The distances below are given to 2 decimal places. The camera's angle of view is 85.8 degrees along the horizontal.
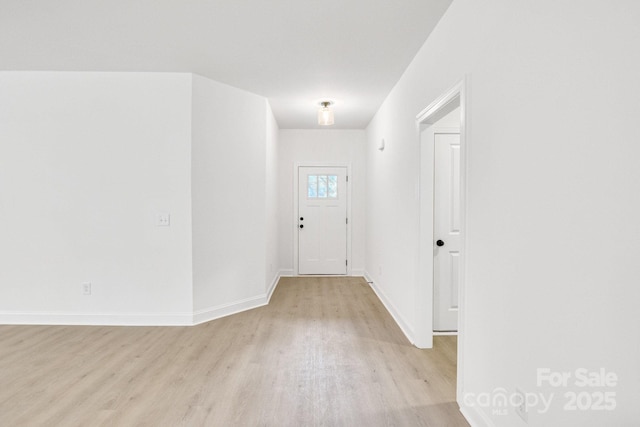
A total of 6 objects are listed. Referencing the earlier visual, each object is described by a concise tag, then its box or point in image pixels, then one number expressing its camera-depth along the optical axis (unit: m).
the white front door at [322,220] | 6.03
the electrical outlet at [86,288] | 3.53
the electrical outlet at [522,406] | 1.47
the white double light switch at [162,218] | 3.53
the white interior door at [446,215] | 3.26
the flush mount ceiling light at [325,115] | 4.34
